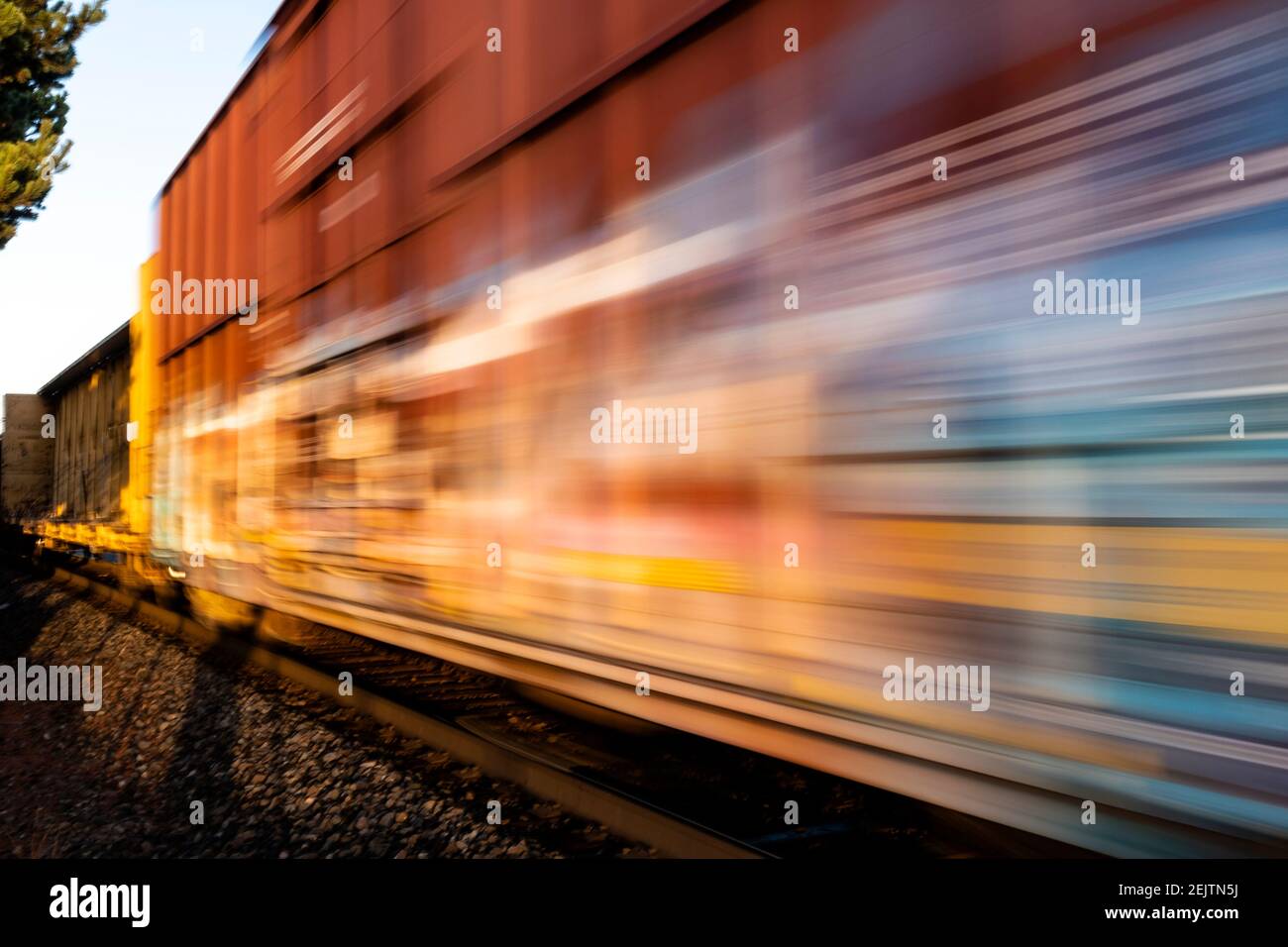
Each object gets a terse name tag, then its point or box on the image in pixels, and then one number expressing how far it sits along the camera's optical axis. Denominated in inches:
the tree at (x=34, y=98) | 612.4
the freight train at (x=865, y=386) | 66.4
